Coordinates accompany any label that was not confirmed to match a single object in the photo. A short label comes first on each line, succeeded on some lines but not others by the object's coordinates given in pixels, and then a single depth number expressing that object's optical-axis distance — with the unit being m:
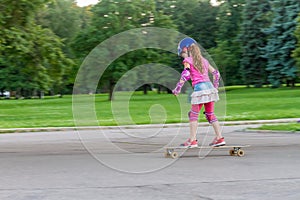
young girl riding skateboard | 10.58
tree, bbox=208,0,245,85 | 74.69
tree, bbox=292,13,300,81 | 44.69
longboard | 10.57
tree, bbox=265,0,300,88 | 60.03
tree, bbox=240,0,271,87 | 70.34
